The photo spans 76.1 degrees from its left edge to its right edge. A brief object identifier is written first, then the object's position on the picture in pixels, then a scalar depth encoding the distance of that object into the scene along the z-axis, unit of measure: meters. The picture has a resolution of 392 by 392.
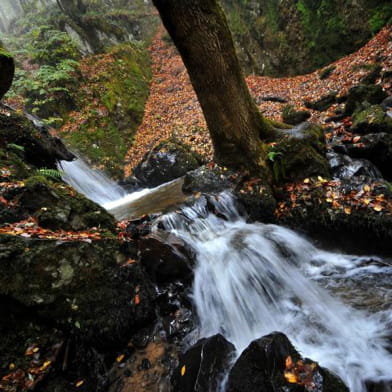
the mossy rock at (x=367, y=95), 6.74
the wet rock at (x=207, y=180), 5.66
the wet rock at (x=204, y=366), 2.55
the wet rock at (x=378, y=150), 5.16
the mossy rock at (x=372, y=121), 5.54
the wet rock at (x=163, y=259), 3.88
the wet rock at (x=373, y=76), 7.85
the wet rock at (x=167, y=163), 8.84
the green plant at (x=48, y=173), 5.08
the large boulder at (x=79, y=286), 2.82
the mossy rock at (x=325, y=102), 8.35
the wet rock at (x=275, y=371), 2.13
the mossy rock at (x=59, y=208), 3.74
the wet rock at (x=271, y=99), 10.53
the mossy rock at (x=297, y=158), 5.23
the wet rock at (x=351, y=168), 4.98
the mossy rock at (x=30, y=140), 5.35
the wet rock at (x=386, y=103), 6.46
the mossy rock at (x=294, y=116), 8.16
